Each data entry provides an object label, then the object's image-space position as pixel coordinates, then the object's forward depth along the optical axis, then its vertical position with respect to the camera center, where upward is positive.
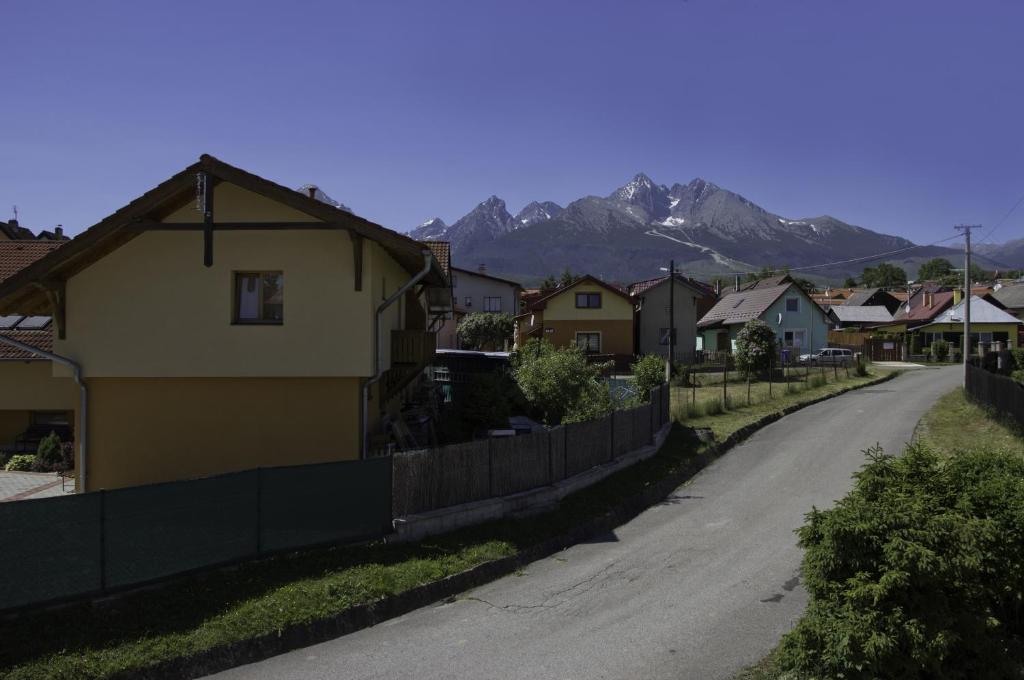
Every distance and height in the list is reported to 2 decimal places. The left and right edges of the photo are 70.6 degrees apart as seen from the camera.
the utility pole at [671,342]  32.13 +0.18
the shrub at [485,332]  55.84 +0.95
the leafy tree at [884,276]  149.25 +15.39
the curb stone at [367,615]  8.08 -3.59
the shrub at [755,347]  36.47 -0.01
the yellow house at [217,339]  13.73 +0.06
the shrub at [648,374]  26.59 -1.04
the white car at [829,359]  43.22 -0.75
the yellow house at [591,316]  48.47 +1.94
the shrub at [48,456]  19.17 -3.07
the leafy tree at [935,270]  154.09 +17.17
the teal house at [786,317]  55.09 +2.29
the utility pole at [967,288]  32.34 +2.83
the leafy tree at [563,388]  20.33 -1.23
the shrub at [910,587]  6.04 -2.10
